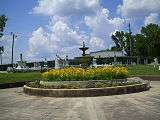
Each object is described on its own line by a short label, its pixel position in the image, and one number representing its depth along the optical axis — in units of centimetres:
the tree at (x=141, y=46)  4547
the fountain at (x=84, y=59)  1306
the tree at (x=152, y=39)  4376
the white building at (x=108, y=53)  5686
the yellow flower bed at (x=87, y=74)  984
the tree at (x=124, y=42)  5344
